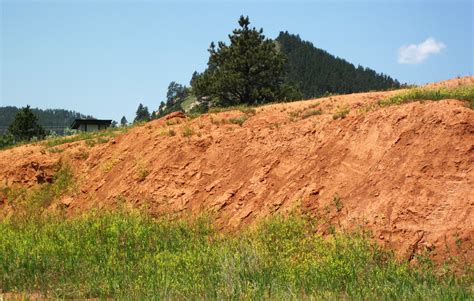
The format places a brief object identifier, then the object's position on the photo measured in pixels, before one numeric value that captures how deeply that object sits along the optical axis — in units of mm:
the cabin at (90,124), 71281
